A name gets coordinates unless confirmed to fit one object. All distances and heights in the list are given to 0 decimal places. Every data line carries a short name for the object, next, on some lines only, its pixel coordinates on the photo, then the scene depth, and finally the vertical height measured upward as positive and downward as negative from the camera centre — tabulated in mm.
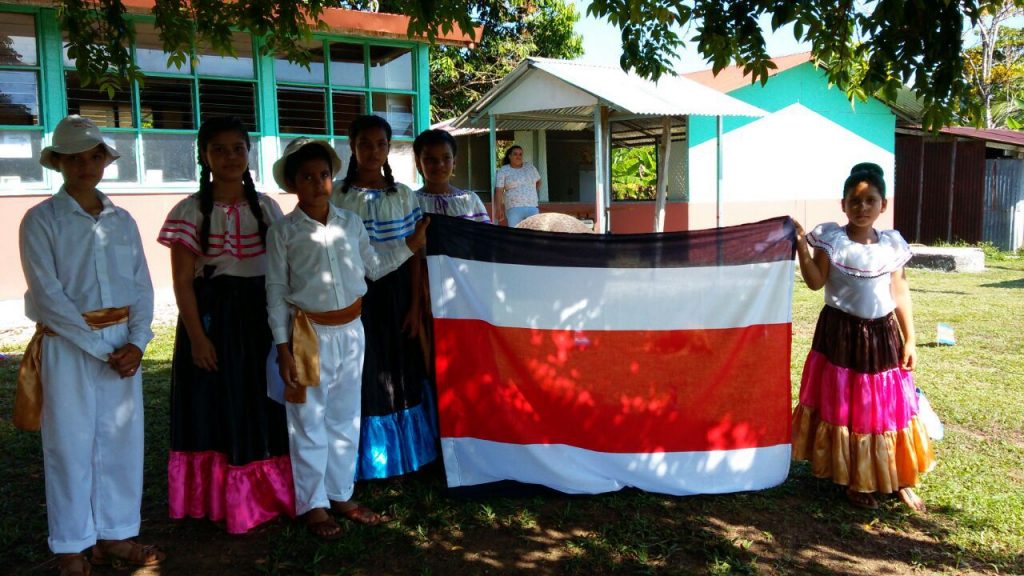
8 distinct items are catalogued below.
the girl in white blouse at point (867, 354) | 3502 -643
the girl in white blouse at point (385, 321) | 3680 -498
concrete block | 12688 -820
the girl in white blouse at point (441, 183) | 3758 +154
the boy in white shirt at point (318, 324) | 3143 -439
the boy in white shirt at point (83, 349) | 2830 -478
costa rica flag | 3635 -648
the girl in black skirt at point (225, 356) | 3201 -572
